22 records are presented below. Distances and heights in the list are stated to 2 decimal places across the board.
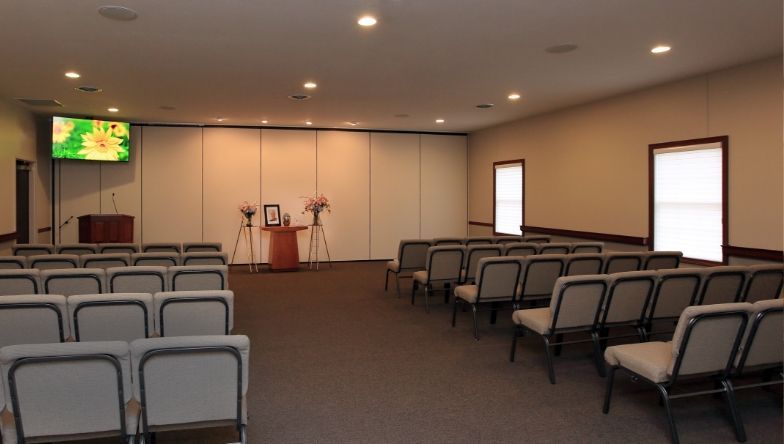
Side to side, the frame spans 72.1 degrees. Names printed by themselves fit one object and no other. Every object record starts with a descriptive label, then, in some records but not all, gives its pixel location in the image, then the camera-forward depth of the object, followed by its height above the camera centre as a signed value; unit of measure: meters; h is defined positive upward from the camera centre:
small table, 11.06 -0.67
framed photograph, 11.96 +0.03
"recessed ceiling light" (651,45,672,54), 5.65 +1.78
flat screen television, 10.19 +1.53
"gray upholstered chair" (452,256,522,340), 5.49 -0.68
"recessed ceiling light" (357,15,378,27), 4.74 +1.75
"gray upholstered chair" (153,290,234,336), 3.54 -0.63
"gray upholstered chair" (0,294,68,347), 3.22 -0.62
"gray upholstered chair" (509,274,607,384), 4.28 -0.76
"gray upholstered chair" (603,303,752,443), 3.19 -0.84
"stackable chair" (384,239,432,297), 7.84 -0.58
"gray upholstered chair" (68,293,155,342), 3.34 -0.63
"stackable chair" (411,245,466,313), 6.75 -0.61
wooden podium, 10.20 -0.20
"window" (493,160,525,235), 11.25 +0.45
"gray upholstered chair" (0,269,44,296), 4.30 -0.51
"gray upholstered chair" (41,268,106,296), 4.43 -0.52
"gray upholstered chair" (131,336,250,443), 2.46 -0.77
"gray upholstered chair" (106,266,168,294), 4.54 -0.53
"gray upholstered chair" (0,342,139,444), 2.33 -0.77
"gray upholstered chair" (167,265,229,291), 4.68 -0.53
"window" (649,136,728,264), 6.68 +0.25
